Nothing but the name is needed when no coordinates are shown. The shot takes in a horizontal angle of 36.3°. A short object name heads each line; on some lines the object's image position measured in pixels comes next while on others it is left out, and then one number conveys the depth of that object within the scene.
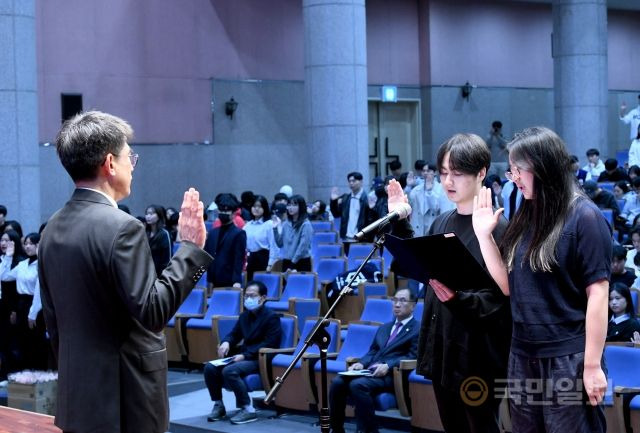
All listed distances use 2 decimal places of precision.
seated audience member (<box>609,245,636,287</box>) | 8.20
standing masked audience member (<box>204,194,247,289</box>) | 10.56
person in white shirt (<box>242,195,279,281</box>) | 12.12
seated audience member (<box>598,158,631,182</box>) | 15.12
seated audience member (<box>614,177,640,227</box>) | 11.85
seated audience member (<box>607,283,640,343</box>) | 6.88
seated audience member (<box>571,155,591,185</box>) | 15.09
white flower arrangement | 8.02
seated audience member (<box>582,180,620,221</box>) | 11.71
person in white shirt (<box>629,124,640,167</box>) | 16.55
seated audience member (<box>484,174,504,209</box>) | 12.50
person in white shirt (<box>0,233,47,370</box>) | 9.87
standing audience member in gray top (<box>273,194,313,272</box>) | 11.82
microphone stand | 4.24
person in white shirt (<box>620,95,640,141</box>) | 18.84
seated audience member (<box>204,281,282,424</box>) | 8.06
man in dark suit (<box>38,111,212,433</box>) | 2.98
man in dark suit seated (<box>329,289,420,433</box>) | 7.12
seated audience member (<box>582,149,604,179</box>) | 16.41
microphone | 4.00
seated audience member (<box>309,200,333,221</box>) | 14.59
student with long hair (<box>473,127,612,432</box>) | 3.23
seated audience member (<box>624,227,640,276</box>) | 9.07
